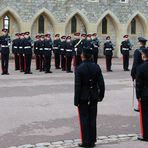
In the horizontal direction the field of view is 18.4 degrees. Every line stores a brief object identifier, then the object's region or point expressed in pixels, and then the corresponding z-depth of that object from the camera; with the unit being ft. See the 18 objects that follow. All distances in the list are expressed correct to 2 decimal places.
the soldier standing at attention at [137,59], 35.96
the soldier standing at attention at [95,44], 71.31
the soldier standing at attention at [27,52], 66.17
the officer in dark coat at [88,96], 26.27
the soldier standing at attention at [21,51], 67.69
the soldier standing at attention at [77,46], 65.26
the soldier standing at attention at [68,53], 69.00
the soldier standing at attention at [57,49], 74.49
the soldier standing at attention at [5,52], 63.72
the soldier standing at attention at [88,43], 65.57
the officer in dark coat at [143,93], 28.12
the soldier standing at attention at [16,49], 68.85
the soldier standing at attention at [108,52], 71.82
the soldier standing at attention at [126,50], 72.79
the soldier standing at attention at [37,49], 71.31
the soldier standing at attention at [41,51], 69.92
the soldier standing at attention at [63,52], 71.31
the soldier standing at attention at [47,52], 67.67
